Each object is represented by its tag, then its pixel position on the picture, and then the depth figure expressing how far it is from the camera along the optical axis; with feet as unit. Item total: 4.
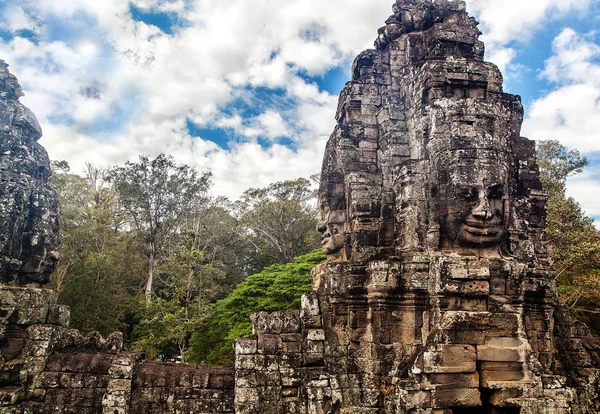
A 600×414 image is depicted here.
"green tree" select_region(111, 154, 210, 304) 79.10
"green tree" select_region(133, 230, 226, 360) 56.29
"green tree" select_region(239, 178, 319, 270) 93.81
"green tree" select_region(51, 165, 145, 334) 59.72
